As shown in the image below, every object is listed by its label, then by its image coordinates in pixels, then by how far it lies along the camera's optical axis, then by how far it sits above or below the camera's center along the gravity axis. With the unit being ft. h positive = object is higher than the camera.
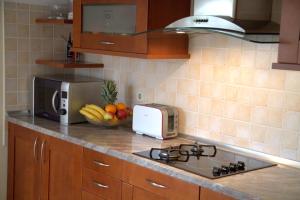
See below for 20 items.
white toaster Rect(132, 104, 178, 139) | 9.75 -1.45
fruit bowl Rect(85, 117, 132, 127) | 10.76 -1.68
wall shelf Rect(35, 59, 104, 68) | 11.73 -0.41
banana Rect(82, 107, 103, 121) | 10.77 -1.47
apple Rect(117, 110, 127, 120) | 10.77 -1.47
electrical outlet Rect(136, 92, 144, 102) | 11.16 -1.09
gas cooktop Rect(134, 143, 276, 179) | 7.77 -1.91
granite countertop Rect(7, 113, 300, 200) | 6.92 -1.94
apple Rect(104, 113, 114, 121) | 10.63 -1.50
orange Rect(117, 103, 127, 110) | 10.82 -1.29
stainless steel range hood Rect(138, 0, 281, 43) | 7.35 +0.55
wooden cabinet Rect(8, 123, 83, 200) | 10.10 -2.77
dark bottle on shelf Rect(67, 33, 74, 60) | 12.76 -0.10
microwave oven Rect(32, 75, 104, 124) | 11.14 -1.17
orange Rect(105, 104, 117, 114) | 10.68 -1.34
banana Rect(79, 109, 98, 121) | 10.79 -1.52
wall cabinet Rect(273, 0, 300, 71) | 6.85 +0.27
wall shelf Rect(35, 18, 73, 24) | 11.62 +0.63
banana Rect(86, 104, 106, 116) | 10.80 -1.38
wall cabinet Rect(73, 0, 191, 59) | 9.26 +0.47
